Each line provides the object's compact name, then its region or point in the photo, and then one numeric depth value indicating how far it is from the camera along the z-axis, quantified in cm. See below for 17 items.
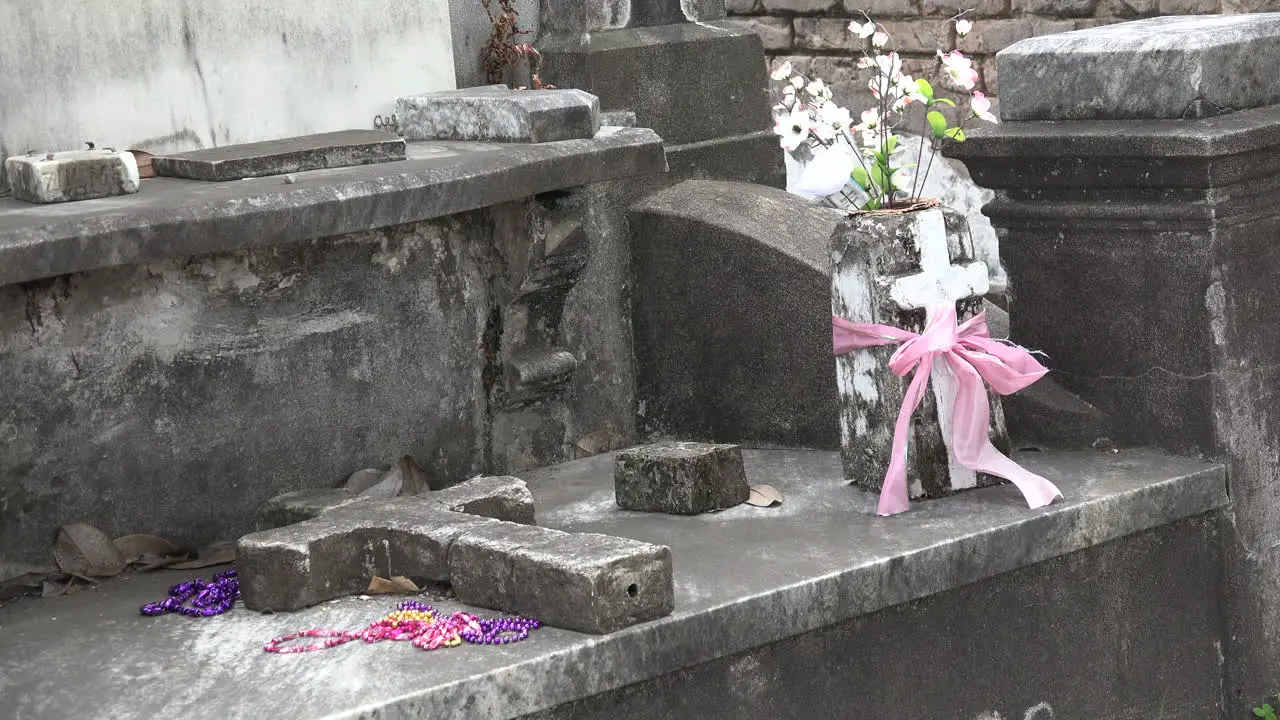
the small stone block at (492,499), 362
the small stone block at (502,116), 431
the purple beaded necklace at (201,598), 341
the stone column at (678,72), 488
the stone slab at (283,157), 385
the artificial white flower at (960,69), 396
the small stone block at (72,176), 358
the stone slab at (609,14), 488
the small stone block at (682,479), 392
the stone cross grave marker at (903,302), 382
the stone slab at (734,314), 449
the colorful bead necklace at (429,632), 312
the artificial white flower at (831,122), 411
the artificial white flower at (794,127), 410
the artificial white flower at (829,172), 408
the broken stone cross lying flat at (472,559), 310
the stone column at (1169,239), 392
